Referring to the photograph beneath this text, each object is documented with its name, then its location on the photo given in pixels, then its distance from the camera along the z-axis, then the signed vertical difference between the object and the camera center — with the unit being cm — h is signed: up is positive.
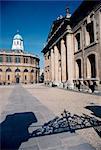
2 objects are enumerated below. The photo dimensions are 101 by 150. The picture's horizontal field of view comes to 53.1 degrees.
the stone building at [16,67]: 3771 +425
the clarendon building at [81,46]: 975 +380
